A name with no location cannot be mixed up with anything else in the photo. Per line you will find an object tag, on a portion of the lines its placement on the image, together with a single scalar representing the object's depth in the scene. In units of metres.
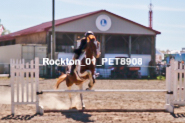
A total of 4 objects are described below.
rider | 19.08
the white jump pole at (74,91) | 18.33
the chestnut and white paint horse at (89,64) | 18.39
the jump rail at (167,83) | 18.11
